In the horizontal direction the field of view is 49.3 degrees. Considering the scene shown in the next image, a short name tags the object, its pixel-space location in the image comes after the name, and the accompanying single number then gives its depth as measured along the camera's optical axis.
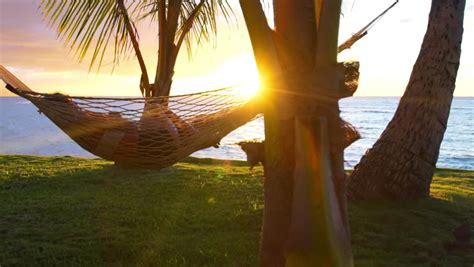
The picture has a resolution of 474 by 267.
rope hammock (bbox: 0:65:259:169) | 2.84
